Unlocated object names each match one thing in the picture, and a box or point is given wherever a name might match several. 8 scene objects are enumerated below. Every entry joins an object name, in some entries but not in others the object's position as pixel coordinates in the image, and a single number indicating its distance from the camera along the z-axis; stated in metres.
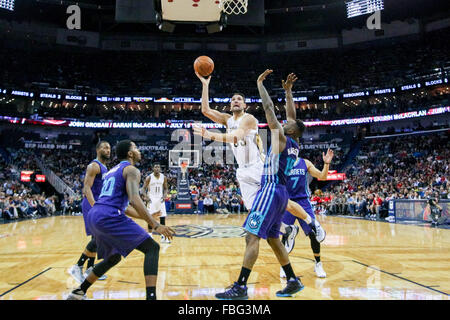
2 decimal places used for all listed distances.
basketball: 5.00
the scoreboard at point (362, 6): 28.22
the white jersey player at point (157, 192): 9.36
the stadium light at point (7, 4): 27.11
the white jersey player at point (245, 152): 4.74
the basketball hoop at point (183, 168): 25.77
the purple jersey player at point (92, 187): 4.91
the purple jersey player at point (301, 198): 5.18
